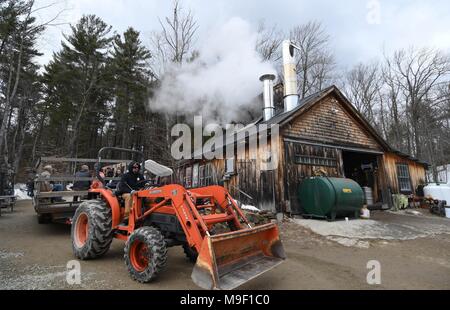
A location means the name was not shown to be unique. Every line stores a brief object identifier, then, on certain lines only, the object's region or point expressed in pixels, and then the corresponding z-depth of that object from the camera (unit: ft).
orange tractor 10.71
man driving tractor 15.55
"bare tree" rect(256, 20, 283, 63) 83.41
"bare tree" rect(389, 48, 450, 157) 82.89
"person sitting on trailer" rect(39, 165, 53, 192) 23.91
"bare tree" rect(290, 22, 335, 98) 89.25
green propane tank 29.53
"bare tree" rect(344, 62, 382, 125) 93.56
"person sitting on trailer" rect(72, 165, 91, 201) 25.73
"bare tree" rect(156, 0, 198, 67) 56.13
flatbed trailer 22.61
